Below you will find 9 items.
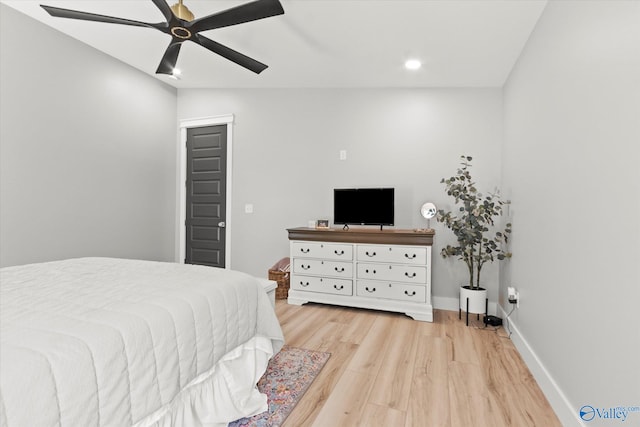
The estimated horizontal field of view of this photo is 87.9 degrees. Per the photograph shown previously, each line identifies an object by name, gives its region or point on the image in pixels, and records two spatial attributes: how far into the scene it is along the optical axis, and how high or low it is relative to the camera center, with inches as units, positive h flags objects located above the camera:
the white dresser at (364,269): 129.1 -22.2
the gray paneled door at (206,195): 177.8 +9.9
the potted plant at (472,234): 122.9 -6.3
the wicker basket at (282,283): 155.3 -32.2
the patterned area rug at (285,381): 65.8 -40.3
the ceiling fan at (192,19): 74.4 +46.4
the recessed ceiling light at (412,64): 121.5 +56.8
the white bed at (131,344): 35.3 -17.7
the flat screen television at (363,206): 139.9 +4.1
